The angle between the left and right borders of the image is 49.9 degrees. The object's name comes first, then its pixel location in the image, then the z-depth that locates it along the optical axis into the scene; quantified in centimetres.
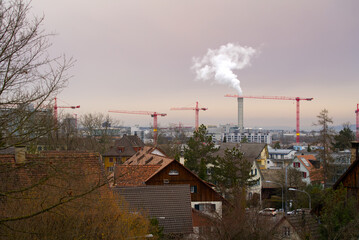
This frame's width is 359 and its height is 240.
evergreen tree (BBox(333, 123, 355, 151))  6925
